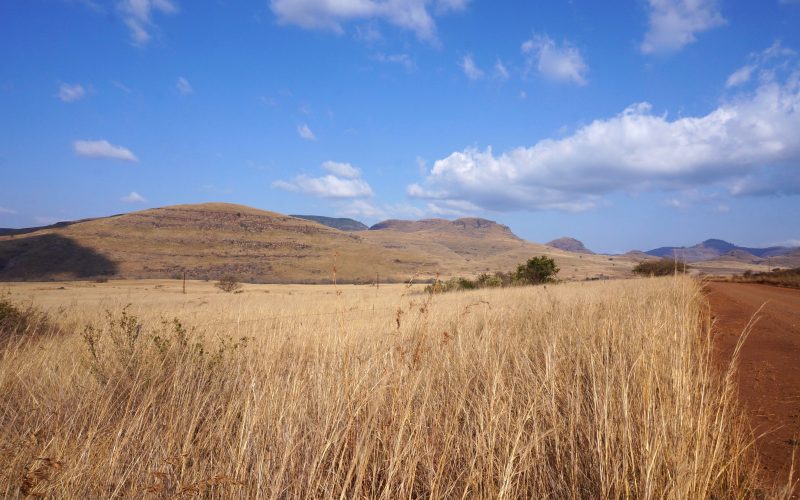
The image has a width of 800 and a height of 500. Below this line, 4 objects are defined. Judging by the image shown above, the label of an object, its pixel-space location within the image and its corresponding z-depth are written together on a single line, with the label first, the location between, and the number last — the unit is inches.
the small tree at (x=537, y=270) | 1243.8
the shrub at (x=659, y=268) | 1213.5
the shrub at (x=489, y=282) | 1158.3
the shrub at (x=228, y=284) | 1603.1
